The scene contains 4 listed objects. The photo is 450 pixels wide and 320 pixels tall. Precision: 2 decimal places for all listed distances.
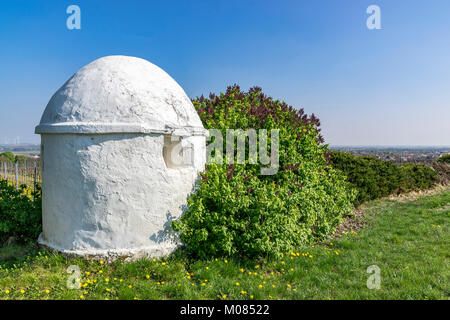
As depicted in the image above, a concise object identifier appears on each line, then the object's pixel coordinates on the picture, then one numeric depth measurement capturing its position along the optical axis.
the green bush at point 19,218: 5.96
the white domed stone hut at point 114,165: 4.67
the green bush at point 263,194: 5.16
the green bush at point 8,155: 24.17
